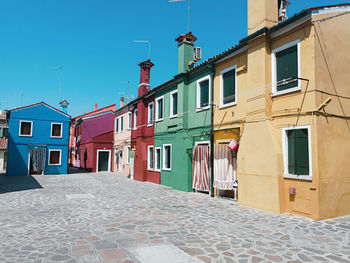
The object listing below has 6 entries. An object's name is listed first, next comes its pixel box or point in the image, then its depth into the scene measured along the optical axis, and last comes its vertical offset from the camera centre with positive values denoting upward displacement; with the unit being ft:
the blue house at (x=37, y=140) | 73.82 +3.40
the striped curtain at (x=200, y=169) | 39.81 -2.16
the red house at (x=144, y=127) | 59.82 +6.18
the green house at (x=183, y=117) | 42.17 +6.45
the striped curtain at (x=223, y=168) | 35.06 -1.78
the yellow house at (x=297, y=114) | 25.16 +4.29
